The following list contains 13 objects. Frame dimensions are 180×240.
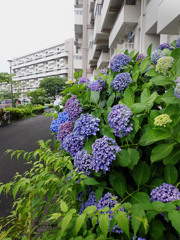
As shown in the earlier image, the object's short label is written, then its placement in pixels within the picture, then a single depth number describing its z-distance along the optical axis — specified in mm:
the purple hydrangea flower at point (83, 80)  2041
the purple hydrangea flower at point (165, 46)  1588
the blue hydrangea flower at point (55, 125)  1770
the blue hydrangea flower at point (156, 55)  1362
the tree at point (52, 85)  58844
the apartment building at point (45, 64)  66981
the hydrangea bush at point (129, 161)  823
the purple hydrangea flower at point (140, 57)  1724
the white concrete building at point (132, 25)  4652
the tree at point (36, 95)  33331
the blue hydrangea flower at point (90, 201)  1047
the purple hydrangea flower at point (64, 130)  1390
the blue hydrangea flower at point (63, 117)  1714
